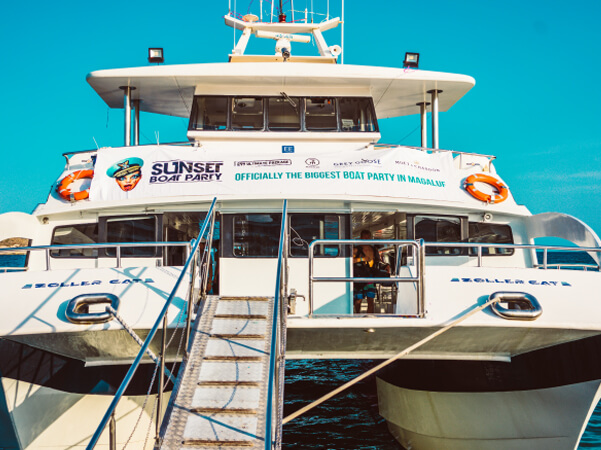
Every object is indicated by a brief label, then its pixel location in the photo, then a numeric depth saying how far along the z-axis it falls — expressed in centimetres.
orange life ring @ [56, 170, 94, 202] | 802
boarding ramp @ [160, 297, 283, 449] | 462
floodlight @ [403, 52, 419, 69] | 987
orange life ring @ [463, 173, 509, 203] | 823
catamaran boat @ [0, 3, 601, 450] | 570
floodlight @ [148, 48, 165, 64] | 1027
